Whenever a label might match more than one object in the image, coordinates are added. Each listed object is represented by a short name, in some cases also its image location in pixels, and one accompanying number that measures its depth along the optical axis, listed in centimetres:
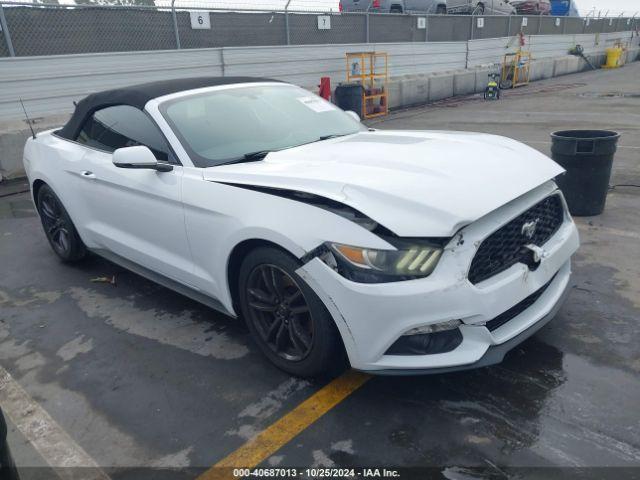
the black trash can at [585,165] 515
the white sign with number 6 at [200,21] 1207
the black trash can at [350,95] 1362
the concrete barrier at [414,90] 1678
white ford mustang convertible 243
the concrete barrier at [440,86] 1803
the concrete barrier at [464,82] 1918
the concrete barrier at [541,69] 2395
